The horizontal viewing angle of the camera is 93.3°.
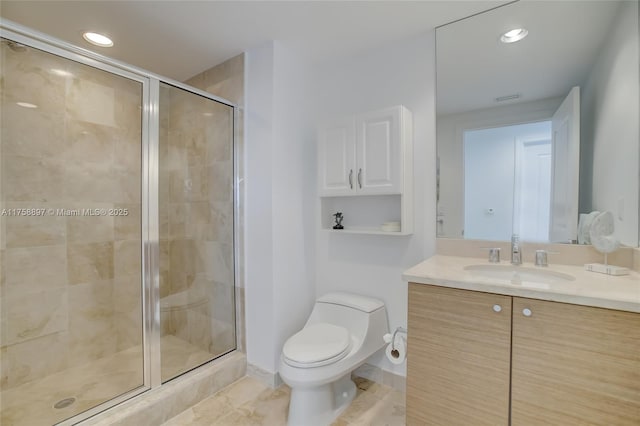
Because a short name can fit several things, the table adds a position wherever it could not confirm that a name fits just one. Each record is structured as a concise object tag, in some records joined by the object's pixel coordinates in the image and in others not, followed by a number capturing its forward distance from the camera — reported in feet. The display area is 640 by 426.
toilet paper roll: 5.70
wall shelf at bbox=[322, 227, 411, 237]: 6.24
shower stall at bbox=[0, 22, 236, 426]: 5.81
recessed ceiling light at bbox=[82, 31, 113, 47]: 6.44
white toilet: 5.19
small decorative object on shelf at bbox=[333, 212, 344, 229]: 7.29
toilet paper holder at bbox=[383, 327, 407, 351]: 5.75
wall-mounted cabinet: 6.03
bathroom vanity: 3.15
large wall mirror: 4.58
